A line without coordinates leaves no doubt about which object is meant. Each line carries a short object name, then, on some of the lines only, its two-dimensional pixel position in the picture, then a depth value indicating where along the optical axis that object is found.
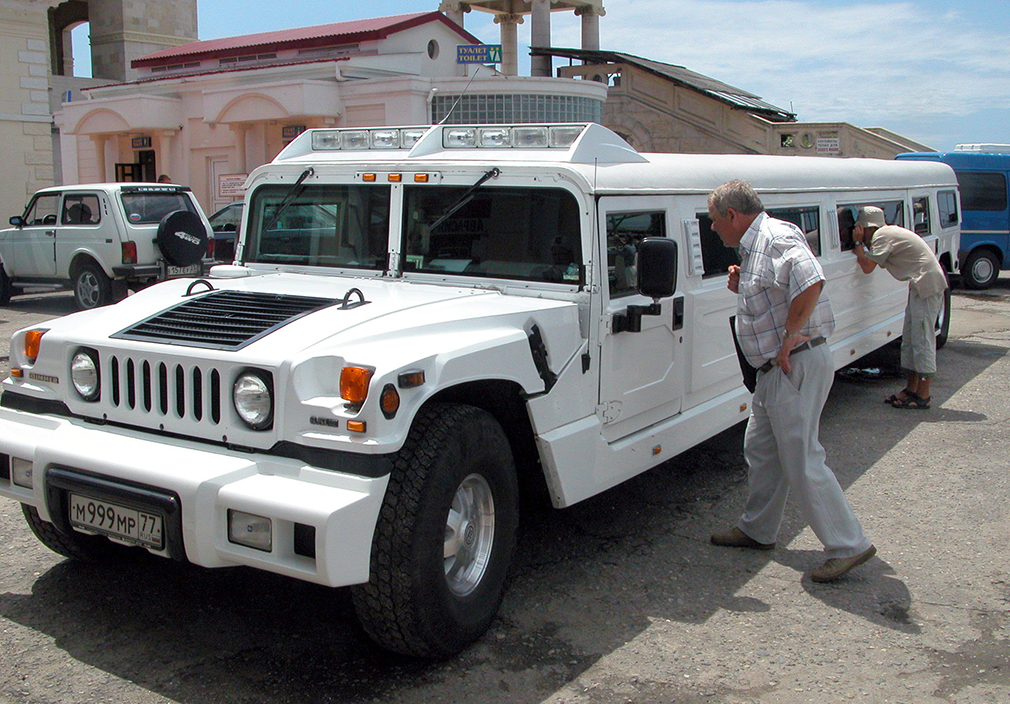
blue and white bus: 16.66
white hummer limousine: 3.29
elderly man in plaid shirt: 4.42
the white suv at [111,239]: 13.08
